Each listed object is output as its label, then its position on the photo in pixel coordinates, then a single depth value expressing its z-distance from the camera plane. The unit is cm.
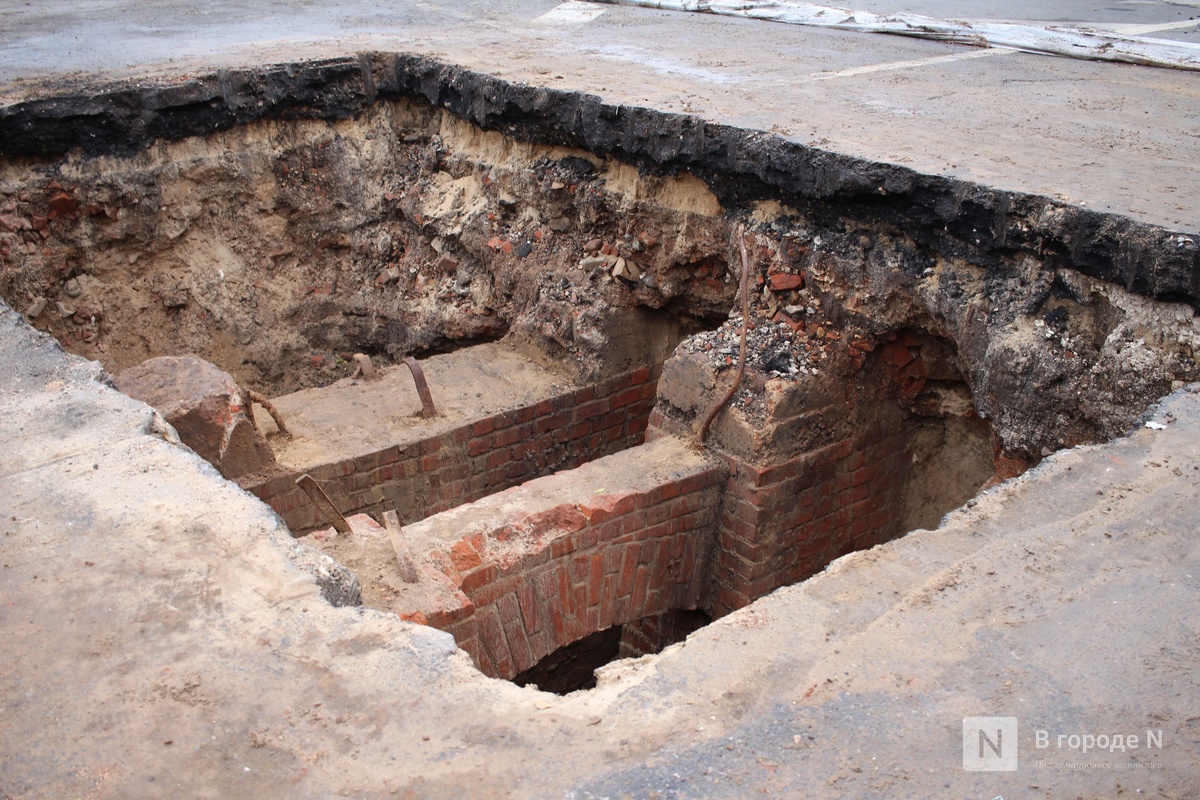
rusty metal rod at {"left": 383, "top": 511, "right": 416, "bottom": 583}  315
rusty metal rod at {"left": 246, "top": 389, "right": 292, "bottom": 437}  422
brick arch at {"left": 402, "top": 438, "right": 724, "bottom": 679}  342
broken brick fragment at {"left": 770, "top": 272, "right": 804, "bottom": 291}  432
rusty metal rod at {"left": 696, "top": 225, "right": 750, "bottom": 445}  418
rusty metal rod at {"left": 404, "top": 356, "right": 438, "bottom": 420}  447
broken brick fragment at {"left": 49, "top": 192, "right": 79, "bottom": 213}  546
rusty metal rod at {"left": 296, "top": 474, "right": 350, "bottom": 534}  341
